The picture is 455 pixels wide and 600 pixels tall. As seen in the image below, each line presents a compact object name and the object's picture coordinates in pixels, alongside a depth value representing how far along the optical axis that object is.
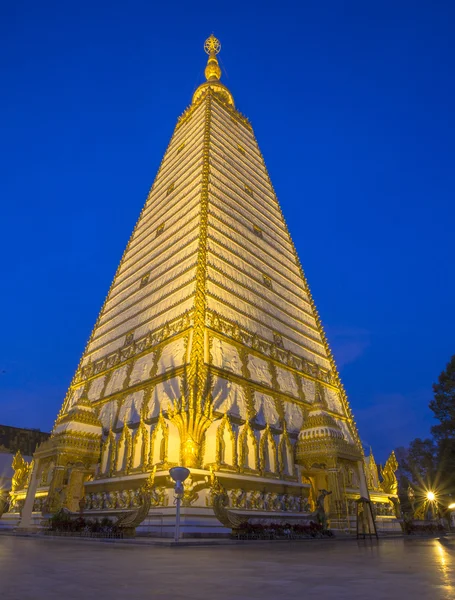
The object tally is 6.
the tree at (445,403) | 25.41
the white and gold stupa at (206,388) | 15.09
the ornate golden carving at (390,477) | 21.17
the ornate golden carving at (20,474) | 20.04
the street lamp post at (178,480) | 10.09
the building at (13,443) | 33.84
